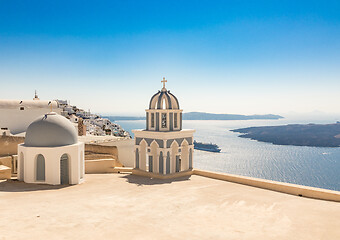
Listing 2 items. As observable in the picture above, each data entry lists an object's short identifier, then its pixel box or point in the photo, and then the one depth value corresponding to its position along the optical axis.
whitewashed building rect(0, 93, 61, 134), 26.48
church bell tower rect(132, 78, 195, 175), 15.50
